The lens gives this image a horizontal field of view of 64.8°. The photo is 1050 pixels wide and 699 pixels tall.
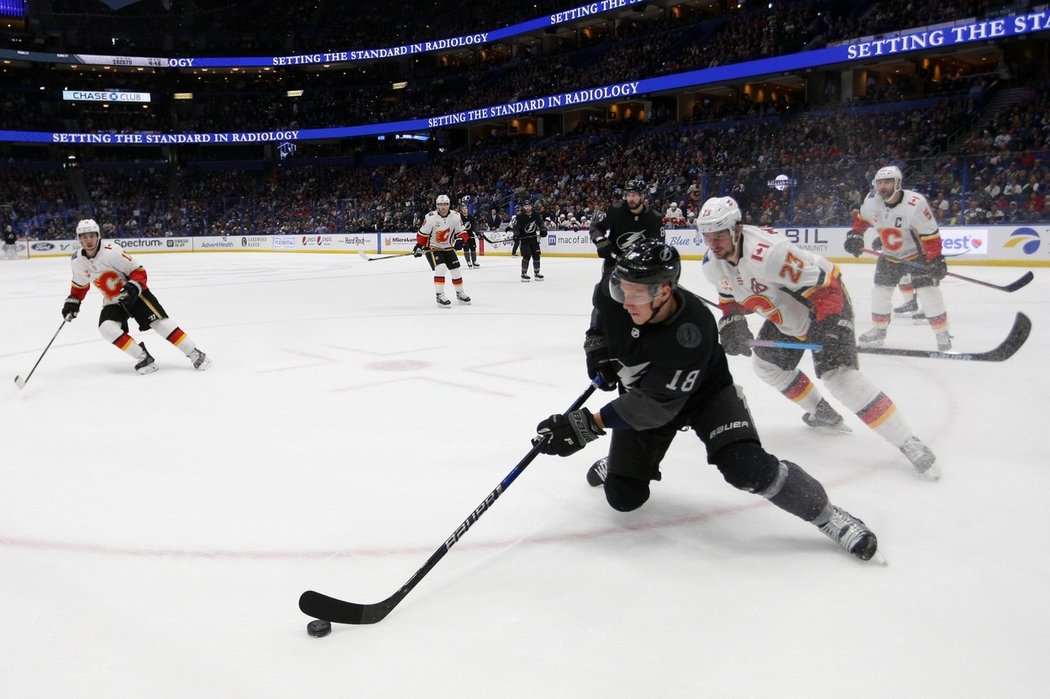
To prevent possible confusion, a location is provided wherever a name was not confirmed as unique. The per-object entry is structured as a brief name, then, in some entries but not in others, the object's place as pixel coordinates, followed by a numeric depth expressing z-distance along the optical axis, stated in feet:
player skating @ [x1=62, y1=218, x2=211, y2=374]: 19.94
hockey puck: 7.15
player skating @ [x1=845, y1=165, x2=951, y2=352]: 20.44
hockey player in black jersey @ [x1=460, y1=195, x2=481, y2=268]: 56.75
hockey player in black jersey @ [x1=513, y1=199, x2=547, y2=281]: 44.09
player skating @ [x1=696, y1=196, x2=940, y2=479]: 11.07
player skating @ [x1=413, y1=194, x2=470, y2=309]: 33.27
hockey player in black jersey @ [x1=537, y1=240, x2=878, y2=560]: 8.22
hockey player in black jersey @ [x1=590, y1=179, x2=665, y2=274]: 21.45
